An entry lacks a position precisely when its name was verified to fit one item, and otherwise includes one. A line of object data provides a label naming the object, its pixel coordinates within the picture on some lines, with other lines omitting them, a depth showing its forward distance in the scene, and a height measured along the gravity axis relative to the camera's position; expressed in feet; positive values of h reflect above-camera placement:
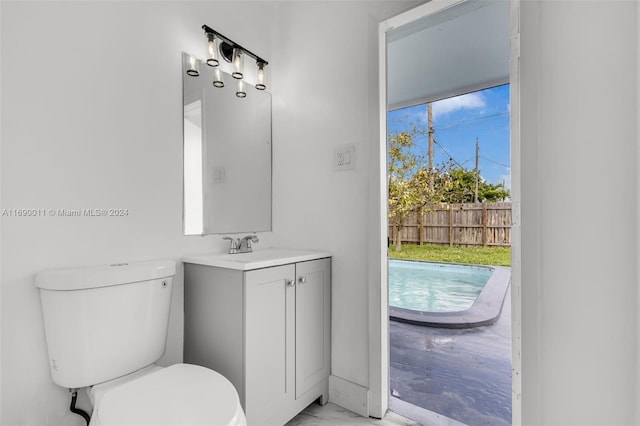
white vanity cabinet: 4.03 -1.70
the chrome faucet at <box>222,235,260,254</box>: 5.34 -0.56
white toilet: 2.73 -1.60
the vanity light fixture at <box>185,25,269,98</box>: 4.91 +2.64
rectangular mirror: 4.94 +1.00
